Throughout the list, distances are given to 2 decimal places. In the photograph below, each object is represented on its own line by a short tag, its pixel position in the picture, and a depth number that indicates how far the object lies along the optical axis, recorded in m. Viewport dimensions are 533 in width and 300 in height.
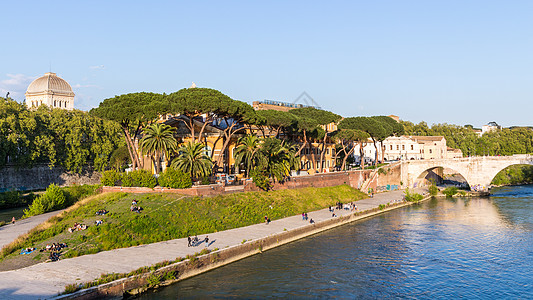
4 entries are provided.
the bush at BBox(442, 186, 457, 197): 86.62
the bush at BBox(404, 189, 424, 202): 76.01
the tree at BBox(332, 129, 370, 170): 83.44
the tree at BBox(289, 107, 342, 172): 75.62
